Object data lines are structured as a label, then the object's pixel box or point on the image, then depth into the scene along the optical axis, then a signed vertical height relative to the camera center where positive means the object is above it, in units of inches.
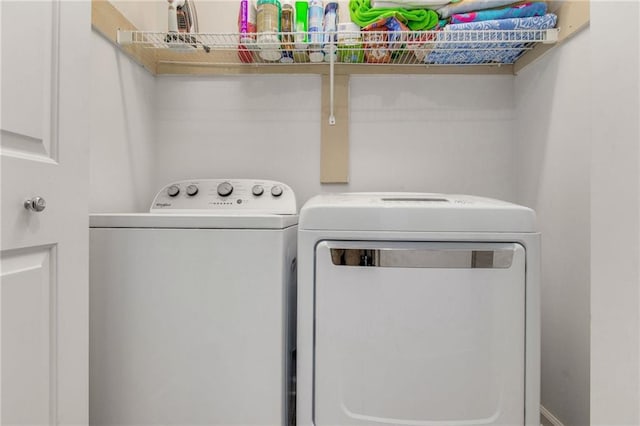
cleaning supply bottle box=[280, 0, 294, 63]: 61.6 +30.4
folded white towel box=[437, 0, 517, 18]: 56.5 +30.6
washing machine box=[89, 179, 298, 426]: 41.9 -12.7
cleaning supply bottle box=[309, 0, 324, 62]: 61.1 +30.4
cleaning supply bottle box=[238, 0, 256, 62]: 61.4 +30.2
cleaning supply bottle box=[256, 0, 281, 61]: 59.3 +29.5
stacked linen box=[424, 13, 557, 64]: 56.1 +26.0
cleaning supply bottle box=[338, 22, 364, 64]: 59.5 +26.9
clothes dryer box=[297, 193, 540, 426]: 40.4 -11.4
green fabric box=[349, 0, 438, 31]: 58.4 +29.8
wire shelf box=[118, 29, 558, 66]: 57.1 +26.4
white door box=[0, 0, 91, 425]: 27.6 -0.7
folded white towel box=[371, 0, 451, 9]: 57.6 +31.3
